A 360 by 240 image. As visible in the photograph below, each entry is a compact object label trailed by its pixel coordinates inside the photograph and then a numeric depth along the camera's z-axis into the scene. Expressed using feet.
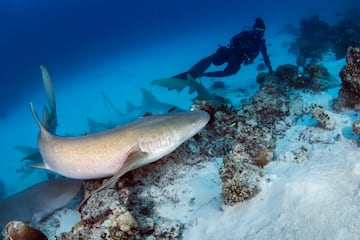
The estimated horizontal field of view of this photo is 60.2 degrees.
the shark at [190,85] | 25.39
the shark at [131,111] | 37.58
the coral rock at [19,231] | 12.12
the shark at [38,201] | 18.30
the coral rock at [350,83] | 15.99
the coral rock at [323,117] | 14.62
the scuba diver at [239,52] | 37.63
